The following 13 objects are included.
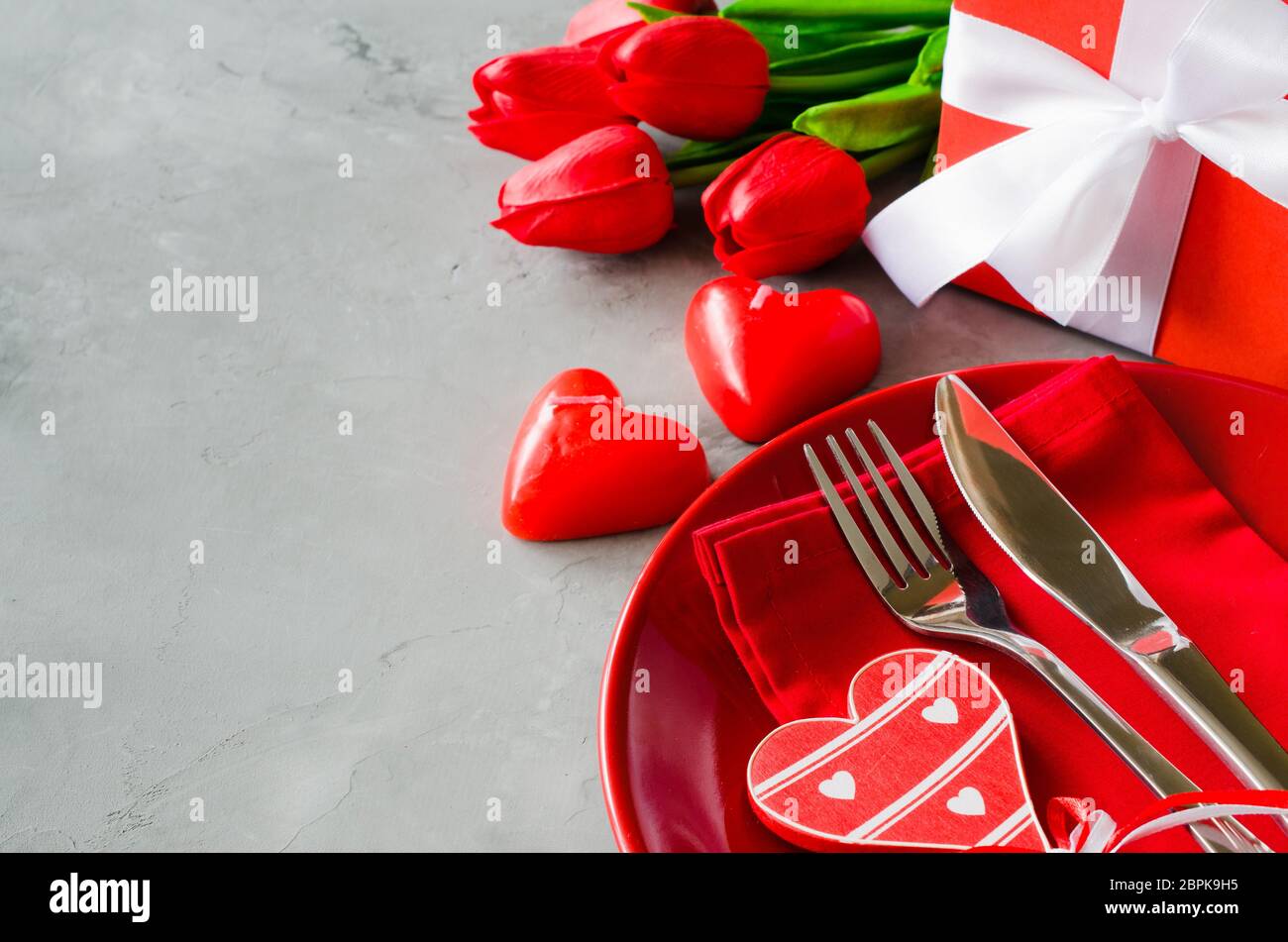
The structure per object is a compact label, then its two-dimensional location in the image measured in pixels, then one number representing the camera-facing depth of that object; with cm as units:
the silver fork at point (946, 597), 37
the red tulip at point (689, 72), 58
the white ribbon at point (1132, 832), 32
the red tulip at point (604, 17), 65
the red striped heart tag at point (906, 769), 35
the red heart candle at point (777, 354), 52
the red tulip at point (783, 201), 55
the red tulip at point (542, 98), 60
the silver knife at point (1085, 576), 36
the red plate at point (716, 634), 37
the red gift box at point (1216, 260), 47
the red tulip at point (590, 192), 57
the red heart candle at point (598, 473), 49
